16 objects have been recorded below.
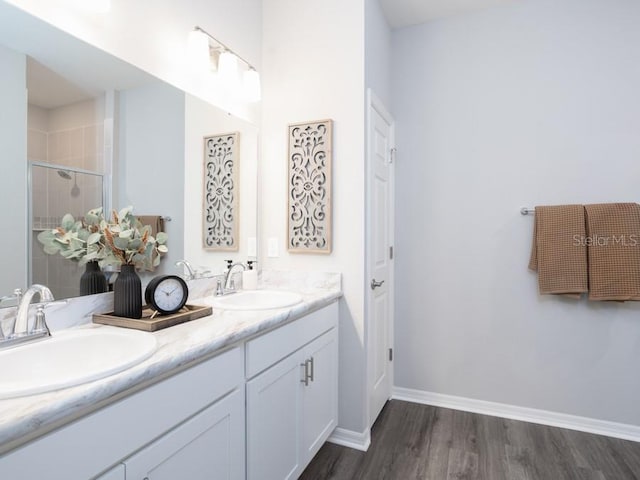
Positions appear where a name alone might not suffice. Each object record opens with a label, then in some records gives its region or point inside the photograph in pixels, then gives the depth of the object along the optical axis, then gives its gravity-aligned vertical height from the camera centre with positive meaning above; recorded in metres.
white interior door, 2.14 -0.11
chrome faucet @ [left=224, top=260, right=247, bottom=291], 1.95 -0.22
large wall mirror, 1.12 +0.33
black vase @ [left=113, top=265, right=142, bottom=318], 1.30 -0.21
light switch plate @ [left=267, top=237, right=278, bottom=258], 2.26 -0.07
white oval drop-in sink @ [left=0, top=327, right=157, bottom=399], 0.78 -0.32
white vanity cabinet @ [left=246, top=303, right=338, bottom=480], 1.35 -0.67
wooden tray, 1.21 -0.29
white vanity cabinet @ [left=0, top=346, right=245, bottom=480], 0.72 -0.47
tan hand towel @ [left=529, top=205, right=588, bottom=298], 2.17 -0.08
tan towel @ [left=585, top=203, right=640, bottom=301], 2.09 -0.09
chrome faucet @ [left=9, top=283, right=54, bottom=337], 1.04 -0.21
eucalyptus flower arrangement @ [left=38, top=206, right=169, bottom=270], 1.23 -0.01
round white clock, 1.33 -0.21
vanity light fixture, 1.75 +0.88
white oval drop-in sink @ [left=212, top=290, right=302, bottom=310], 1.79 -0.31
